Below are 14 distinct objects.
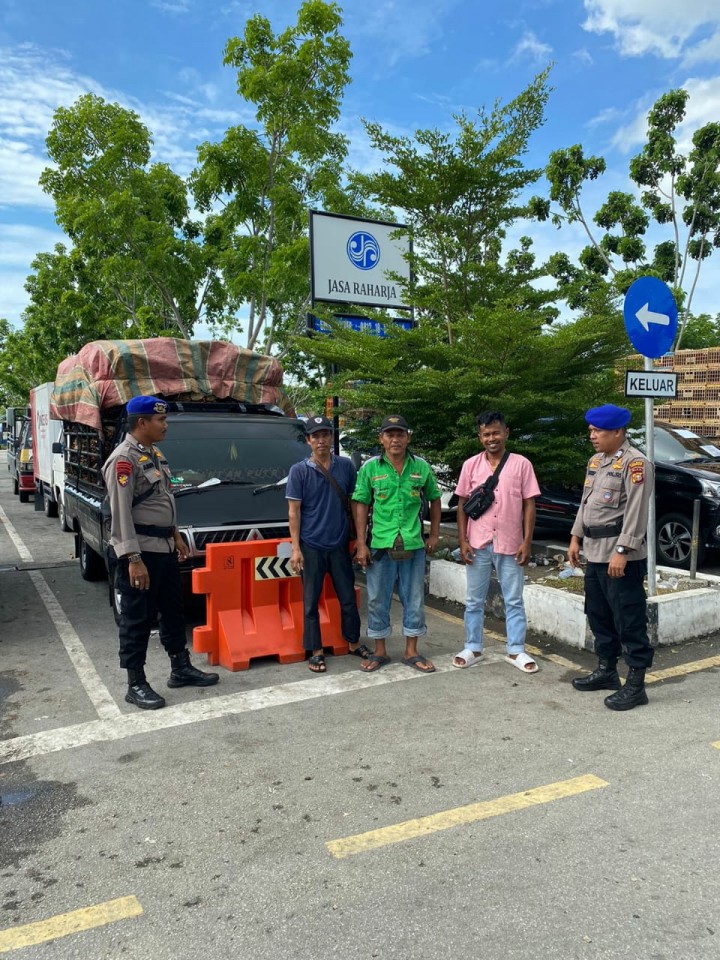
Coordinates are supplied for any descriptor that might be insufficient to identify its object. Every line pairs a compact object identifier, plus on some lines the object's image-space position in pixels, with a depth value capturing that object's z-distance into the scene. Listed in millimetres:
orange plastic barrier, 5340
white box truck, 12523
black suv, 8018
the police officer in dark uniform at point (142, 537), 4484
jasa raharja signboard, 9859
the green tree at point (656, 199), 19500
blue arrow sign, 5801
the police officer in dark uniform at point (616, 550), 4422
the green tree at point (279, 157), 12859
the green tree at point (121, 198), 13875
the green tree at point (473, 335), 7188
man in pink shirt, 5172
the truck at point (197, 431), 6348
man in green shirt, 5121
